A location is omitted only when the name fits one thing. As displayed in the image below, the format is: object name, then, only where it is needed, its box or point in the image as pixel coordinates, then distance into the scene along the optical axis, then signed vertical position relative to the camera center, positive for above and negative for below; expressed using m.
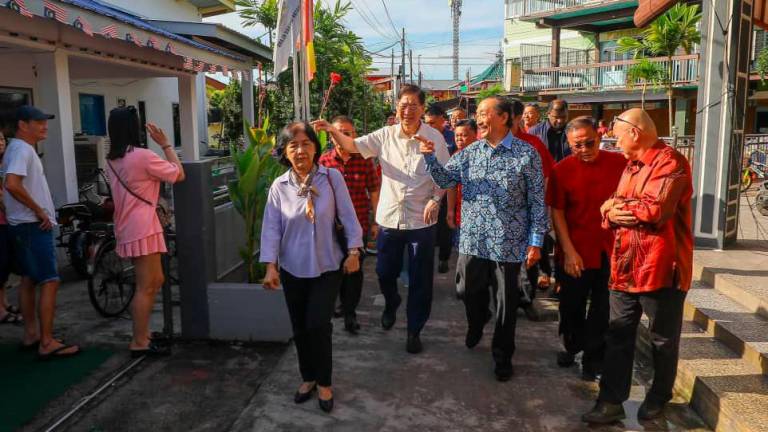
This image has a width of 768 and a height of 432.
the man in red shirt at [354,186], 4.85 -0.28
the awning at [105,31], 5.68 +1.48
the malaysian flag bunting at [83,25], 6.16 +1.34
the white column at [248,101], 13.84 +1.21
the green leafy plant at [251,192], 4.96 -0.32
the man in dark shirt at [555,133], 5.70 +0.19
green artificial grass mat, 3.62 -1.51
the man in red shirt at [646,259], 2.99 -0.55
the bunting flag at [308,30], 6.39 +1.35
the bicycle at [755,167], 11.33 -0.30
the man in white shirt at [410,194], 4.35 -0.31
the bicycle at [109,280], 5.07 -1.08
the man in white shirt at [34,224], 4.21 -0.50
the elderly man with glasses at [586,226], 3.69 -0.46
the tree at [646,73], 18.50 +2.47
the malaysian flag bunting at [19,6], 4.94 +1.25
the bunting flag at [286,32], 5.93 +1.23
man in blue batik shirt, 3.73 -0.37
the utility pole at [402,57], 32.01 +5.24
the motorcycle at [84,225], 5.64 -0.70
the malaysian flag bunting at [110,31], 6.65 +1.38
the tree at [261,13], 14.91 +3.56
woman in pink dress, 4.07 -0.27
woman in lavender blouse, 3.42 -0.51
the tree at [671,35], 17.61 +3.48
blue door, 11.87 +0.79
